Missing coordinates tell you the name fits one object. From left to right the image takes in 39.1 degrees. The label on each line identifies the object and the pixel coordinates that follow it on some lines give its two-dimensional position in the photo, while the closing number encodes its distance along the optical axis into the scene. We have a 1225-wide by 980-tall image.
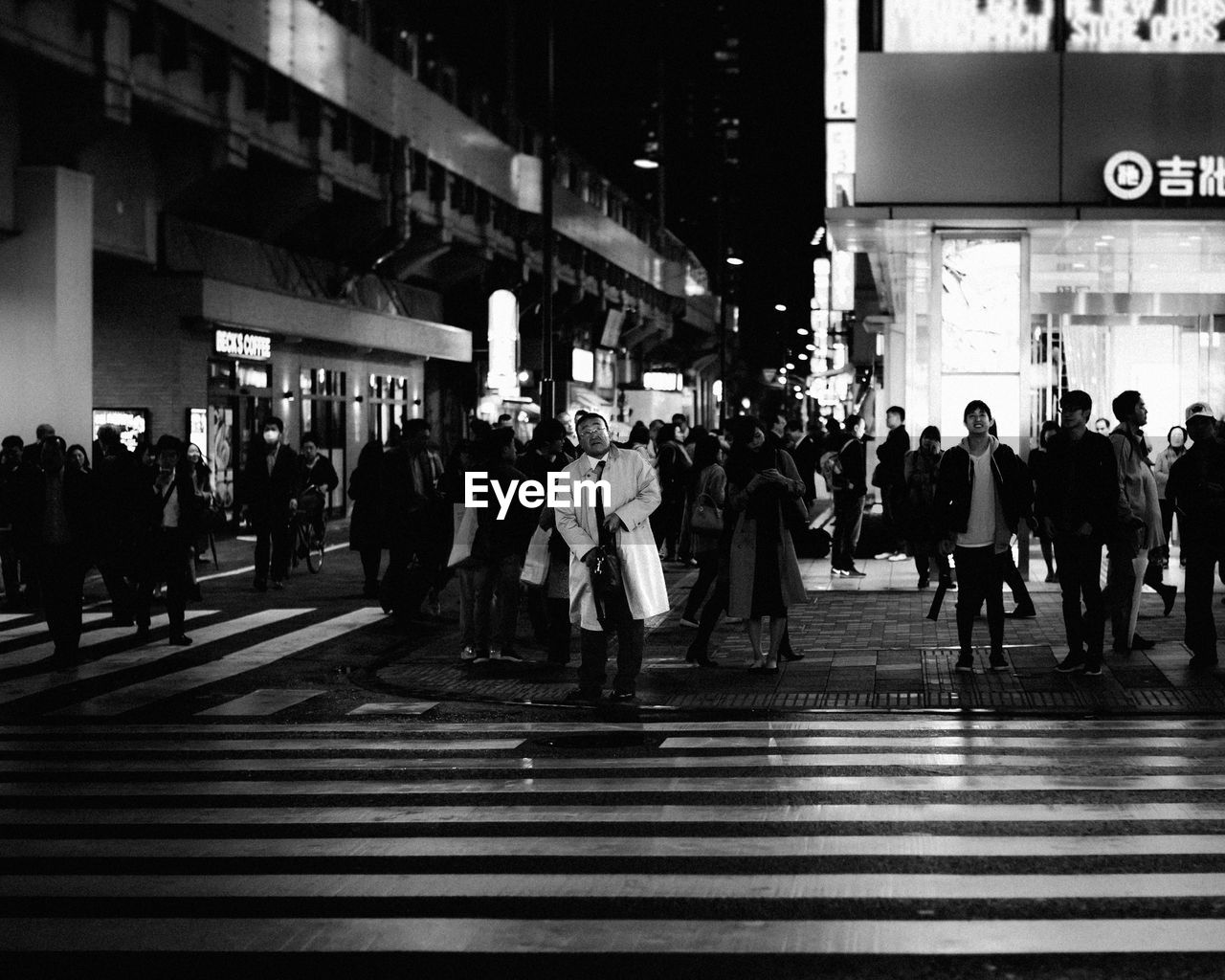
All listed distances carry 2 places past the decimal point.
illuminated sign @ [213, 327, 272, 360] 29.00
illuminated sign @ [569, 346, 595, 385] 31.96
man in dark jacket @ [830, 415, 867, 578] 20.33
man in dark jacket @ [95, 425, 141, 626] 15.12
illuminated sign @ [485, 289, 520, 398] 39.31
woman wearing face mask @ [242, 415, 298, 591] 19.81
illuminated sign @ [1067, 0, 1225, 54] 18.08
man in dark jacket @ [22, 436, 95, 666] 13.57
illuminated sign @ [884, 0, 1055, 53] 18.19
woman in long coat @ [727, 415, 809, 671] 12.59
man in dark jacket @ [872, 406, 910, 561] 19.57
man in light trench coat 11.27
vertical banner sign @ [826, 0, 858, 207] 29.72
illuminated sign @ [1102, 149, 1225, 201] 17.75
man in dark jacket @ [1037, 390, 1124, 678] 12.01
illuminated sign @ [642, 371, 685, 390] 61.97
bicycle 21.61
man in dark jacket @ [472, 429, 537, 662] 13.59
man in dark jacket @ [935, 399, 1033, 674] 12.40
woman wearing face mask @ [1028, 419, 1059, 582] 12.28
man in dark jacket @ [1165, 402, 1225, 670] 12.33
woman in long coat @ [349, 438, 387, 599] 17.64
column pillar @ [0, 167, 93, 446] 22.55
